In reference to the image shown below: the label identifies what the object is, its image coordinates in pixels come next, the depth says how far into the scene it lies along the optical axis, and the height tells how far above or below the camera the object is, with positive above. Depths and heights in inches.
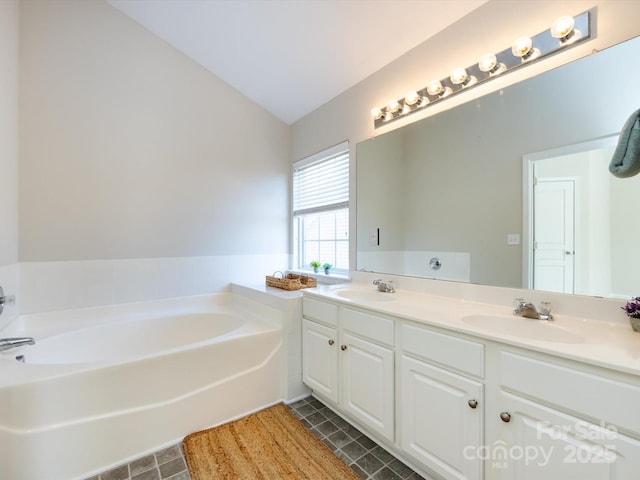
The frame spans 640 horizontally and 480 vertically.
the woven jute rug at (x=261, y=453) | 55.7 -45.4
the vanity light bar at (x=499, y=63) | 49.9 +37.0
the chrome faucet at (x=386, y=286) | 77.8 -12.6
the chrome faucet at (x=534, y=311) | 50.6 -12.6
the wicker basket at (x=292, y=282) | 95.2 -14.3
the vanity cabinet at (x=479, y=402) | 33.2 -24.4
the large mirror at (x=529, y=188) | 47.2 +11.2
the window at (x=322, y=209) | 103.3 +12.4
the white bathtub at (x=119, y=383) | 51.2 -31.7
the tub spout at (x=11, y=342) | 62.1 -22.7
